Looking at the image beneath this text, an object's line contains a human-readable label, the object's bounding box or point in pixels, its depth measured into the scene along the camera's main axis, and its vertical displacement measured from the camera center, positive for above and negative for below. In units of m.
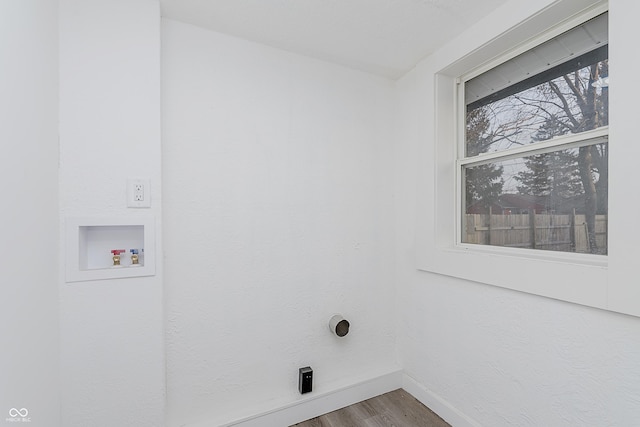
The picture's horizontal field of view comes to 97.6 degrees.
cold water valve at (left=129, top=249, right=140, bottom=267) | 1.35 -0.21
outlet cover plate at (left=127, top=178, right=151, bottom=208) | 1.32 +0.10
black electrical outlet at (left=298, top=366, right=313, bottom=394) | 1.73 -1.04
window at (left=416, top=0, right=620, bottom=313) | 1.14 +0.30
